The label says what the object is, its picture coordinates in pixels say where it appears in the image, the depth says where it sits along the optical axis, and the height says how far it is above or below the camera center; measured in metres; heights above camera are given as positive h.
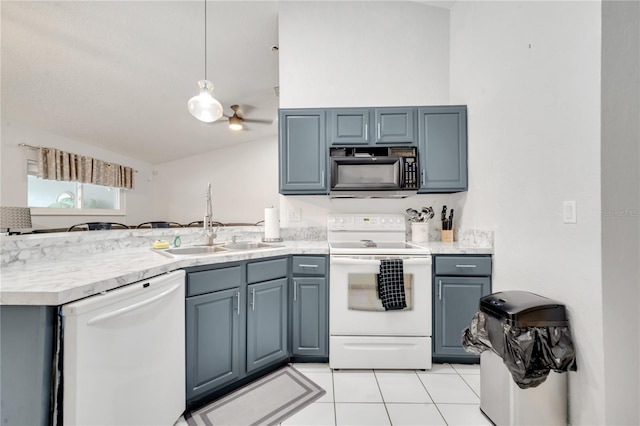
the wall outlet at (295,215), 2.54 -0.02
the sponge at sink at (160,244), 1.81 -0.23
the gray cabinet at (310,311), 1.88 -0.73
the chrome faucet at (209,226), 2.05 -0.11
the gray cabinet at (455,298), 1.85 -0.62
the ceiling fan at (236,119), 4.22 +1.57
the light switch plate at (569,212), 1.26 +0.01
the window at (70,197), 3.97 +0.27
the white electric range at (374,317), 1.82 -0.75
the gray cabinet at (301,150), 2.27 +0.56
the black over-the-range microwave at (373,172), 2.16 +0.35
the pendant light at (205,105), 2.08 +0.89
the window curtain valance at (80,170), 4.00 +0.77
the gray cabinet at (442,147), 2.24 +0.58
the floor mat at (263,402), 1.41 -1.14
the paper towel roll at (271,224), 2.33 -0.10
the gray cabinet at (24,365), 0.84 -0.51
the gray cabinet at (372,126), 2.26 +0.77
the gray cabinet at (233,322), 1.45 -0.70
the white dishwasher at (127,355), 0.87 -0.58
